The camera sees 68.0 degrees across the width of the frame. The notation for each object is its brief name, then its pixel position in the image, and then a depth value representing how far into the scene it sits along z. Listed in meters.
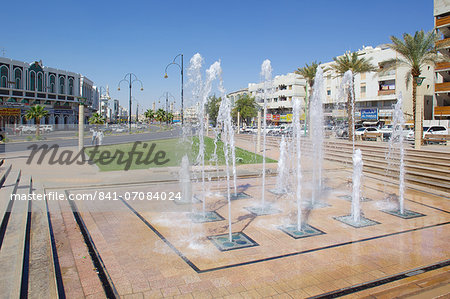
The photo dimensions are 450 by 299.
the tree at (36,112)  37.31
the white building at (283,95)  61.25
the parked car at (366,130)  26.57
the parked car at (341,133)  33.72
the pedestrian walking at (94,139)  25.41
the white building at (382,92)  41.12
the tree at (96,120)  48.56
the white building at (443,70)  33.47
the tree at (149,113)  93.36
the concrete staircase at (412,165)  11.73
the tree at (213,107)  61.84
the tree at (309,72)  35.44
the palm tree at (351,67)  26.16
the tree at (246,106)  61.47
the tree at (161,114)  74.64
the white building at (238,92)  86.20
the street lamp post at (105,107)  122.96
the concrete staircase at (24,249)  4.06
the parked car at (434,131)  26.15
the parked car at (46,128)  38.98
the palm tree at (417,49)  22.20
